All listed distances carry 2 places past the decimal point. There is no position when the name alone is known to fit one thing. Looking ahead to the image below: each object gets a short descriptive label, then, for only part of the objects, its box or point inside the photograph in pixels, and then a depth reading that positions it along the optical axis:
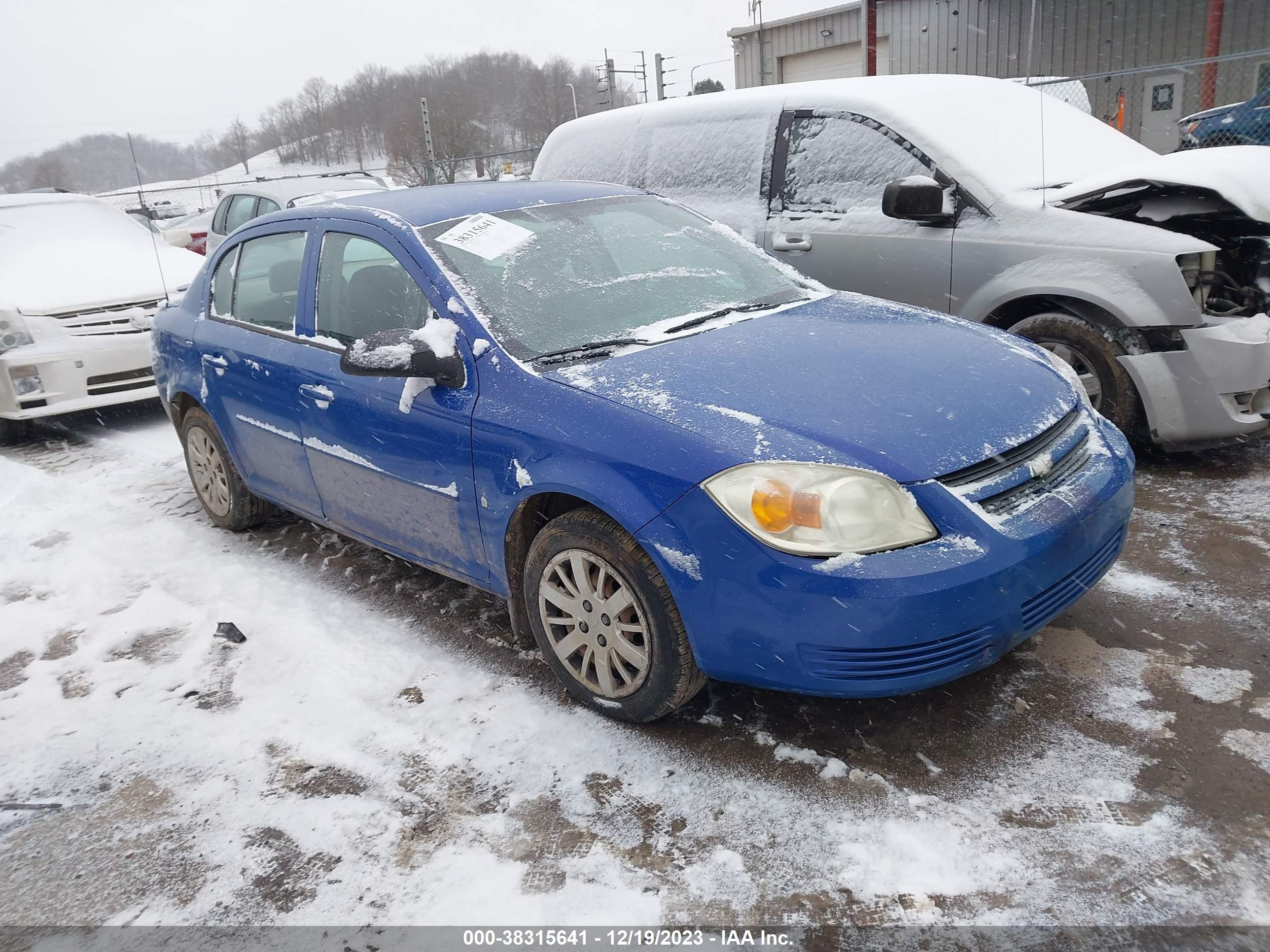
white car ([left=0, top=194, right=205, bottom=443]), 6.46
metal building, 17.86
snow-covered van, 4.19
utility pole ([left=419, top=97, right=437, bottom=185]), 14.39
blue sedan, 2.38
